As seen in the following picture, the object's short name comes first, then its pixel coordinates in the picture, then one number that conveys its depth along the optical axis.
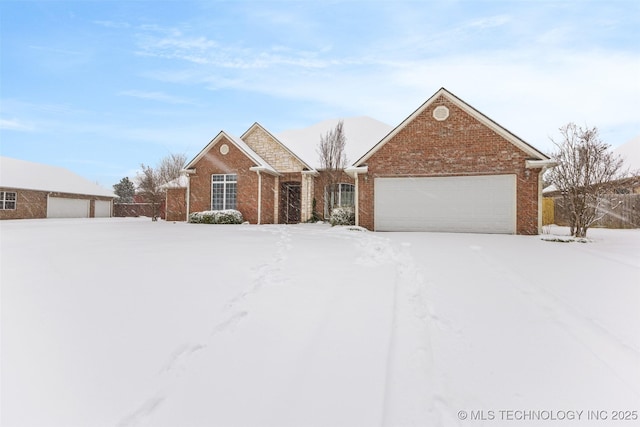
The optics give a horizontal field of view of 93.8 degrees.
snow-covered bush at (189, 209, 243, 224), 17.31
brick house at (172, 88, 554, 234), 12.02
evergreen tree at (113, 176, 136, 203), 46.44
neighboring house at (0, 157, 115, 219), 24.19
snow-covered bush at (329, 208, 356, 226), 15.48
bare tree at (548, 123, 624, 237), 11.40
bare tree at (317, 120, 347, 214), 18.98
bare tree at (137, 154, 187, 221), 25.34
